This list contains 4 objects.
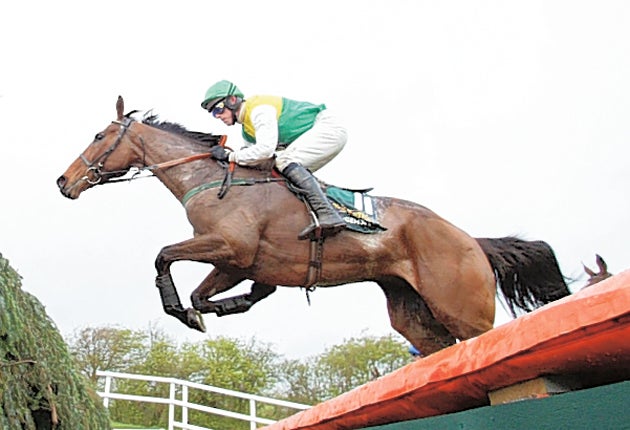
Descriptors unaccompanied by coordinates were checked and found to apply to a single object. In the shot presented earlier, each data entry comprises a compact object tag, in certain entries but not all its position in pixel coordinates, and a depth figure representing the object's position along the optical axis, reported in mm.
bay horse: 4570
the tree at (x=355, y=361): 22328
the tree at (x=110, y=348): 20250
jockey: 4699
